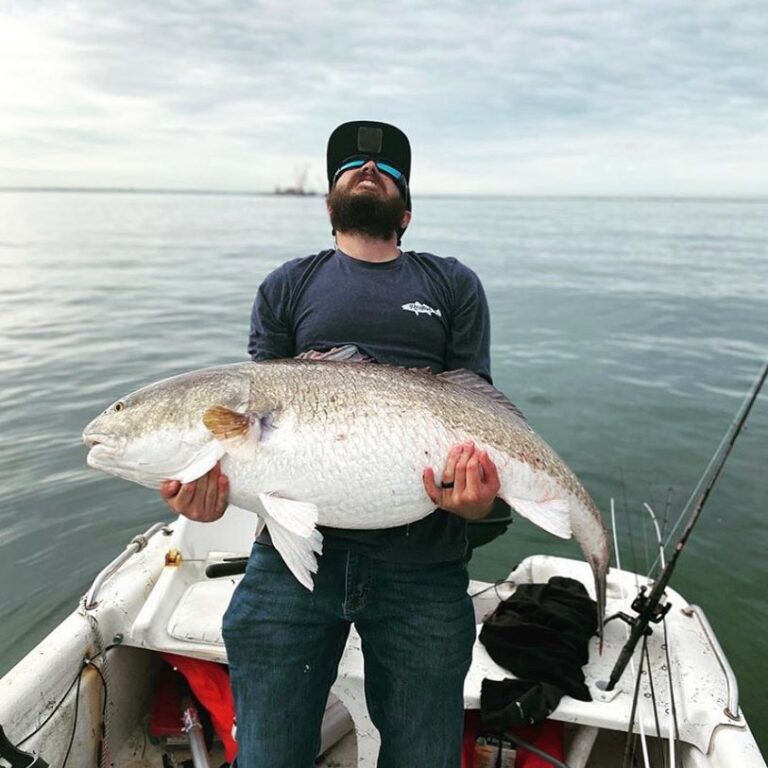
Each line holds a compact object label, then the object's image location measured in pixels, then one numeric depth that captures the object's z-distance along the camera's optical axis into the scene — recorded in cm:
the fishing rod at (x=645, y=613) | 322
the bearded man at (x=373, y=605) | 256
